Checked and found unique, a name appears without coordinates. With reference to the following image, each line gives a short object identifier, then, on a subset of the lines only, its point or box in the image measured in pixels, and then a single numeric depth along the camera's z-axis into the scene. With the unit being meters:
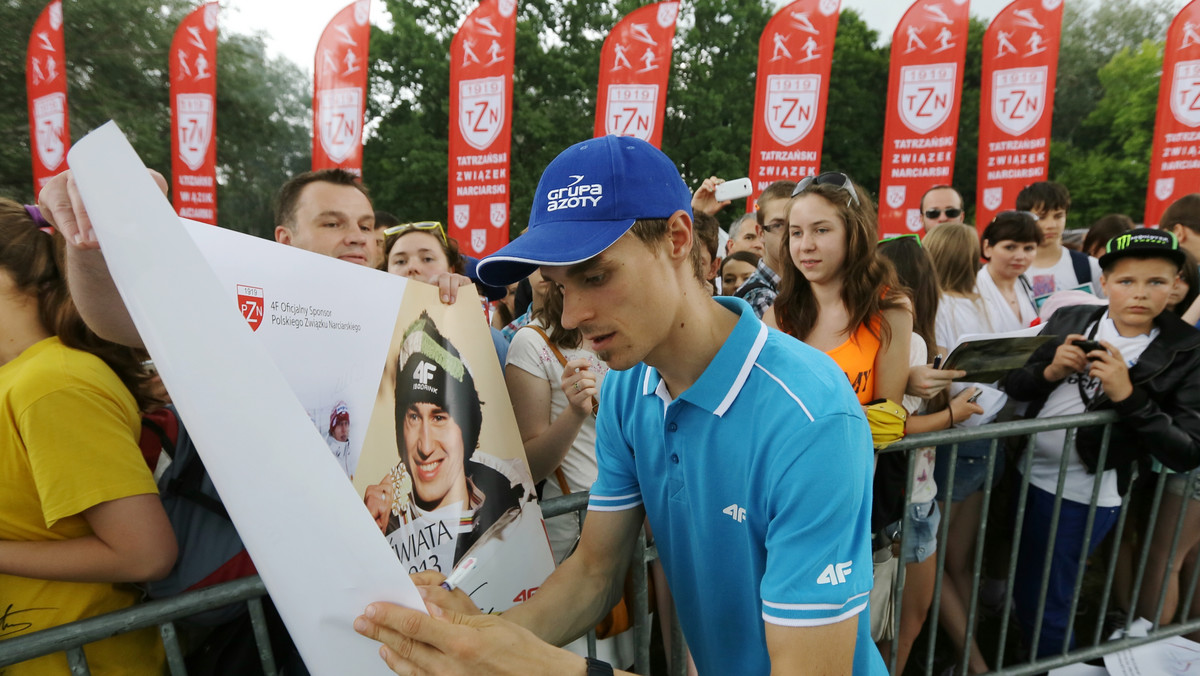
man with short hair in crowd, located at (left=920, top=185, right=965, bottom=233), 5.59
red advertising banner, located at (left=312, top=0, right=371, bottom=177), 11.63
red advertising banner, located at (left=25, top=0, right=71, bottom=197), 14.07
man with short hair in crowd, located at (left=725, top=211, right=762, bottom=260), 5.24
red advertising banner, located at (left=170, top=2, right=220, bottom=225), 12.66
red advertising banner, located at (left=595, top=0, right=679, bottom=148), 10.88
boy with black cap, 2.92
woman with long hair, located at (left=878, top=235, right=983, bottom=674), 2.86
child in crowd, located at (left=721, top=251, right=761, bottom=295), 4.70
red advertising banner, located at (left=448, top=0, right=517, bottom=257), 11.27
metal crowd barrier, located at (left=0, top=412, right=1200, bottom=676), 1.44
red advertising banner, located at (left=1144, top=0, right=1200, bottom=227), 9.90
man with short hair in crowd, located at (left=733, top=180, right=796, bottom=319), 3.72
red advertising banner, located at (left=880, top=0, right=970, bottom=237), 10.86
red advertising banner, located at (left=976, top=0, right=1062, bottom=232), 10.48
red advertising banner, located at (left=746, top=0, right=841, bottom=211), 10.68
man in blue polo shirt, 1.19
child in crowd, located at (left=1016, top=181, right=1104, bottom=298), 5.03
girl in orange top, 2.79
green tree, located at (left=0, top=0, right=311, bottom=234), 21.73
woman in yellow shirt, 1.52
